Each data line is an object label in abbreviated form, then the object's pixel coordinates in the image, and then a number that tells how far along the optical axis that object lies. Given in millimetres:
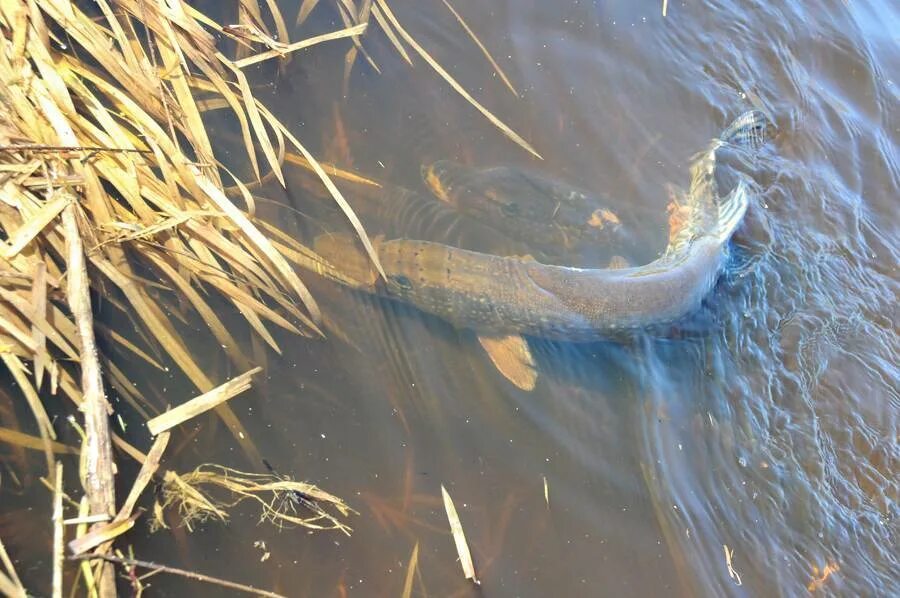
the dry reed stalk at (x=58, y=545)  2603
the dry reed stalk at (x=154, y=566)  2701
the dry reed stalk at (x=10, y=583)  2635
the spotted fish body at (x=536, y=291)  4625
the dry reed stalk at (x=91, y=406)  2830
